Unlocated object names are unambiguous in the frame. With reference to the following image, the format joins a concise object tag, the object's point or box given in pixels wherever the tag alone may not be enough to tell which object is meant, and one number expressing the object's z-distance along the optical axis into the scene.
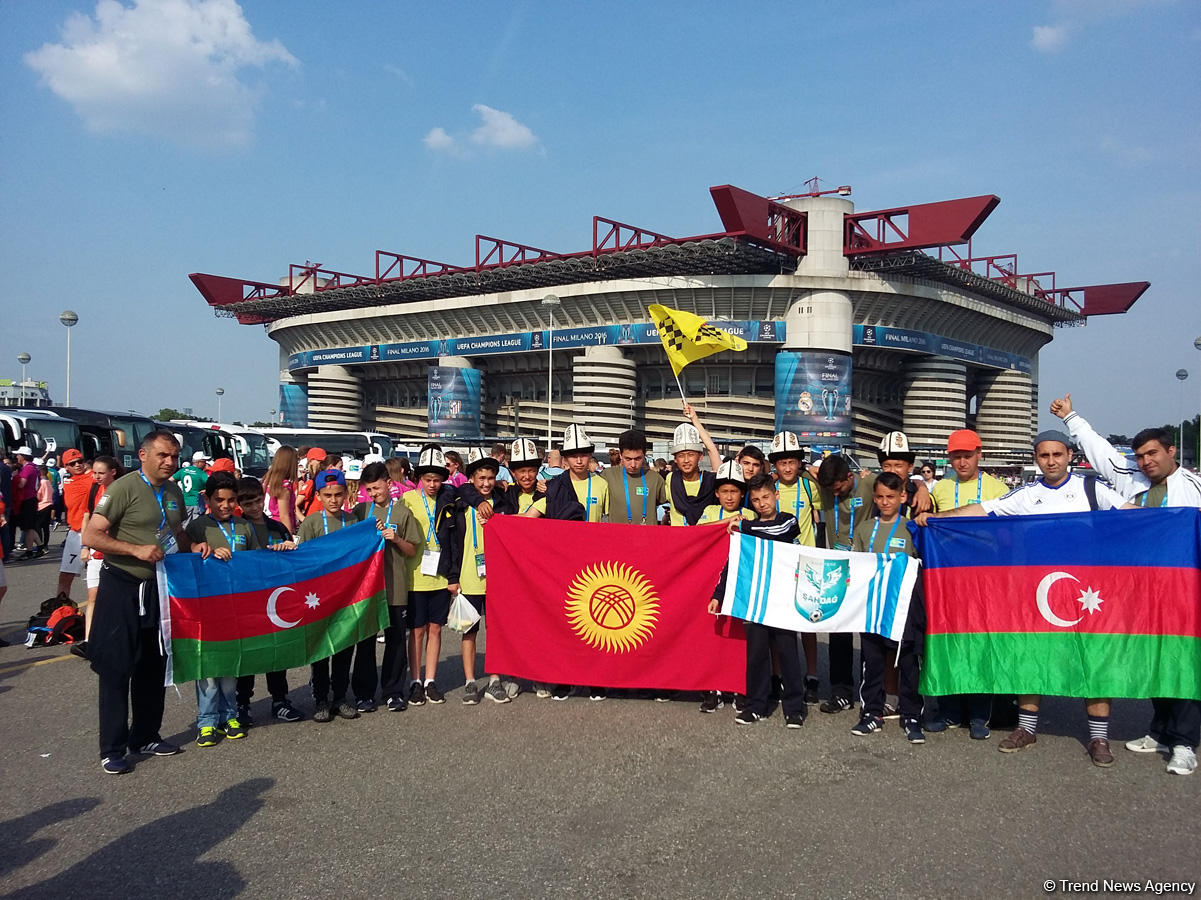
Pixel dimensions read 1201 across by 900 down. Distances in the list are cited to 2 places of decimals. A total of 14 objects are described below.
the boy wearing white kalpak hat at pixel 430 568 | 6.92
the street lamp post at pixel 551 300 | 44.25
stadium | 51.22
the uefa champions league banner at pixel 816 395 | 50.94
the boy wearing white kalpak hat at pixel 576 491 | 7.27
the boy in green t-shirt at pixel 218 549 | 5.89
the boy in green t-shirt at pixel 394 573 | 6.75
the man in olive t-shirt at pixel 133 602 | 5.30
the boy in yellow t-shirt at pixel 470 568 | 7.04
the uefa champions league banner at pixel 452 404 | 61.94
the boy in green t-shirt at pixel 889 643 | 6.13
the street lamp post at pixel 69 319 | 41.66
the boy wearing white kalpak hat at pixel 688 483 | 7.31
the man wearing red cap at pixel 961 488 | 6.44
